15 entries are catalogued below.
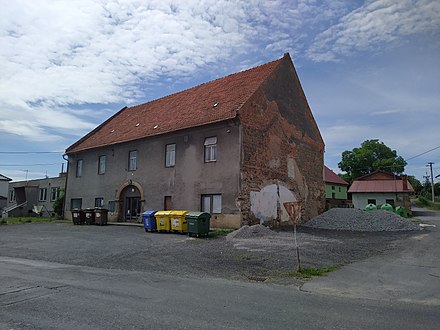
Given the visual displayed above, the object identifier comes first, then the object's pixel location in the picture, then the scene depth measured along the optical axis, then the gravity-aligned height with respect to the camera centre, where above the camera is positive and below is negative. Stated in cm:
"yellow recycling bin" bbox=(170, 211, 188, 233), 1867 -39
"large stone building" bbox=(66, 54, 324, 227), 2034 +370
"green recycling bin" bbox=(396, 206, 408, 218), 3440 +34
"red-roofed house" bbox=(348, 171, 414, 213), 4647 +311
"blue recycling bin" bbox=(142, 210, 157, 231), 2023 -42
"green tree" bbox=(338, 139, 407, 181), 7100 +1070
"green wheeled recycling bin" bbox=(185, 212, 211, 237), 1738 -45
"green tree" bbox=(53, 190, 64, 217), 3366 +68
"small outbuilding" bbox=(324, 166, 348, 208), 5719 +449
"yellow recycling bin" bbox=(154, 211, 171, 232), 1943 -38
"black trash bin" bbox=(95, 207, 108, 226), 2530 -22
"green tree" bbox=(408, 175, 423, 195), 8994 +764
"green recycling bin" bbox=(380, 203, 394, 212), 3322 +68
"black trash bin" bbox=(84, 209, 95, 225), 2577 -26
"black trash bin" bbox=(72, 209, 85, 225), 2614 -27
